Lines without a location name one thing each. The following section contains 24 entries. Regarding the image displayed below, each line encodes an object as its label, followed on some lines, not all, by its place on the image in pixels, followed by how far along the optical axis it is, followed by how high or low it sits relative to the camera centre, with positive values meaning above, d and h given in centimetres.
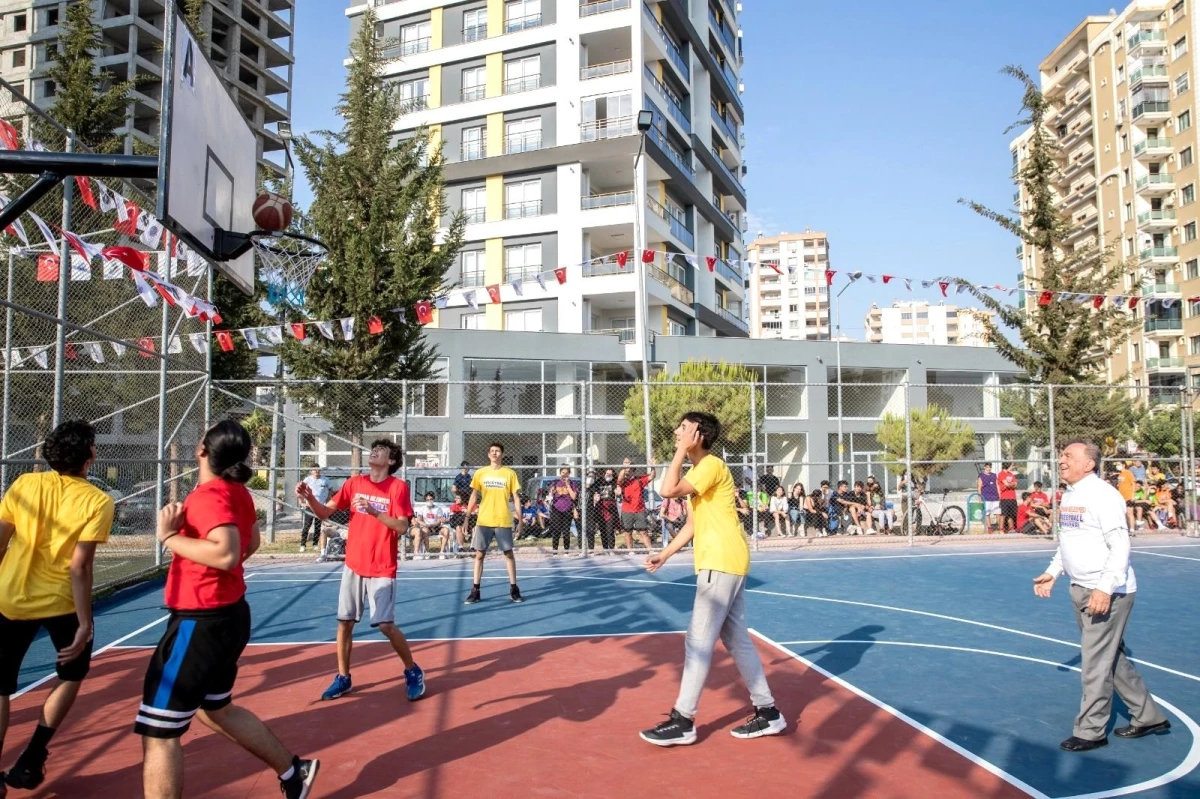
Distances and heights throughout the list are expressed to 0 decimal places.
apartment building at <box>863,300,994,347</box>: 15812 +2409
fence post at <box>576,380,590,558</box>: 1551 -30
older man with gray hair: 535 -86
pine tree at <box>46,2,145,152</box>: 1753 +745
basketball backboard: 511 +205
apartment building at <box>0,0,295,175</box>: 4831 +2417
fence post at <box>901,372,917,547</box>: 1661 -67
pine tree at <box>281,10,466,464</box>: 1852 +450
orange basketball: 680 +190
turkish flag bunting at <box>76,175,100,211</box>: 1052 +323
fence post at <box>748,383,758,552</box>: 1621 -63
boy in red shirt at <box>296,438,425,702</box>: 652 -73
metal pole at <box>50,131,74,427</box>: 941 +159
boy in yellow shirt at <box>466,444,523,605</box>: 1084 -61
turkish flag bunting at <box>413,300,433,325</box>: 1758 +297
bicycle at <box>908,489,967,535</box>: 1998 -158
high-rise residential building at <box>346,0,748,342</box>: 3650 +1360
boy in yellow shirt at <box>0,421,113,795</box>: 461 -60
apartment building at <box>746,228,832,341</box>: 13825 +2651
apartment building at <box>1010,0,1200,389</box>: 5509 +1965
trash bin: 2122 -137
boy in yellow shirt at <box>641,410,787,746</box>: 539 -79
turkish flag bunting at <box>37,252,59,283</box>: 1148 +255
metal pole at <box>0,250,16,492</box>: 905 +48
